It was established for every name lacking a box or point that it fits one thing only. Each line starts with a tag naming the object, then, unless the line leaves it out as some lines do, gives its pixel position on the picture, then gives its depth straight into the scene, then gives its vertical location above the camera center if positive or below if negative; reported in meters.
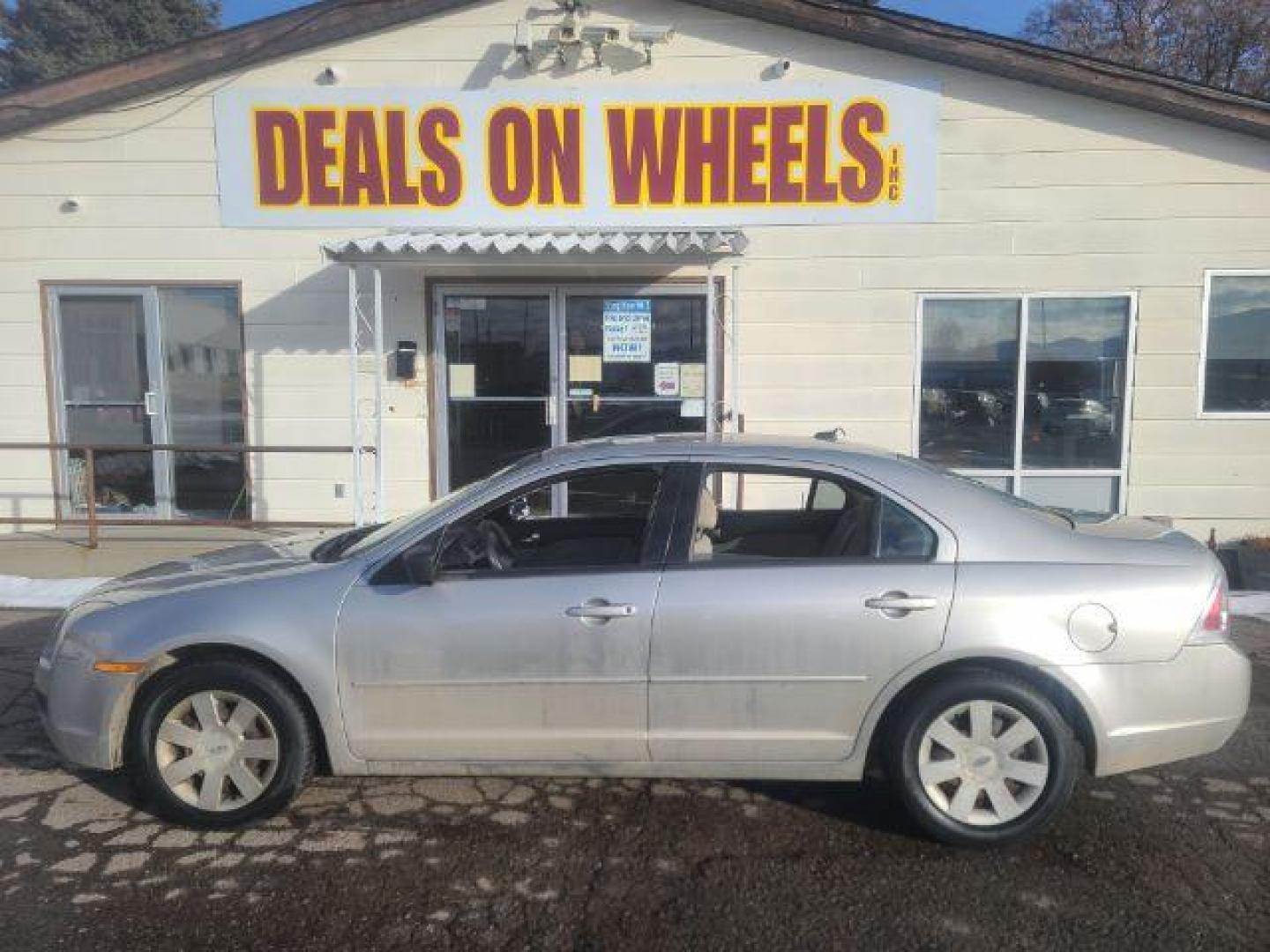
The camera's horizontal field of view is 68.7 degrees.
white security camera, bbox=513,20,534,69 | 7.89 +2.99
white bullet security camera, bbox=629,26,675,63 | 7.82 +2.99
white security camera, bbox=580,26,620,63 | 7.88 +3.02
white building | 8.07 +1.23
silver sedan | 3.32 -1.00
